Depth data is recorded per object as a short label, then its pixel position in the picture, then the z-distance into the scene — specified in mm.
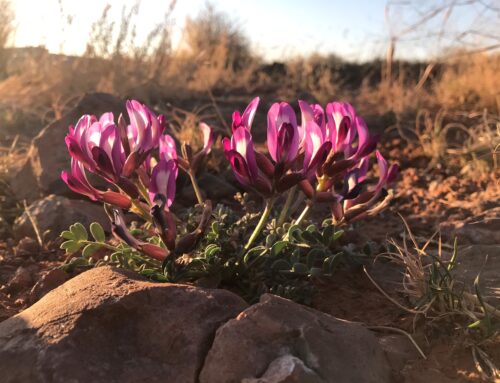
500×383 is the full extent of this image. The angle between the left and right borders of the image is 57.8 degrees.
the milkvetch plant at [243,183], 155
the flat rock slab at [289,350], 128
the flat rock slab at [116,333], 133
